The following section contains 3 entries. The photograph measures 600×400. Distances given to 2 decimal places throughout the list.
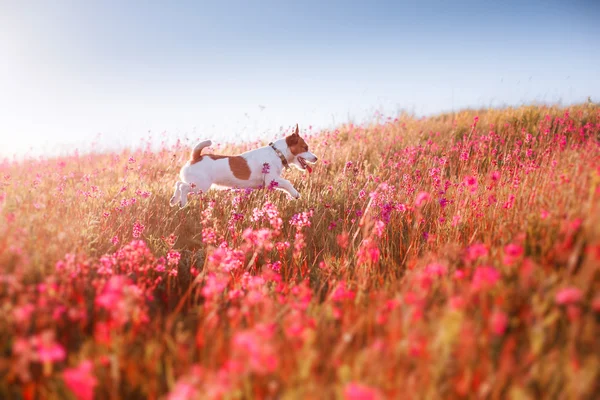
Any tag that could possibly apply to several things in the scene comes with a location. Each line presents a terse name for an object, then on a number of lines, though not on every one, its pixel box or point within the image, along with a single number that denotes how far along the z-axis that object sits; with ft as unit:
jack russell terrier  18.06
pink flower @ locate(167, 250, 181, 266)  10.21
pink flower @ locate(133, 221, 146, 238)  12.04
